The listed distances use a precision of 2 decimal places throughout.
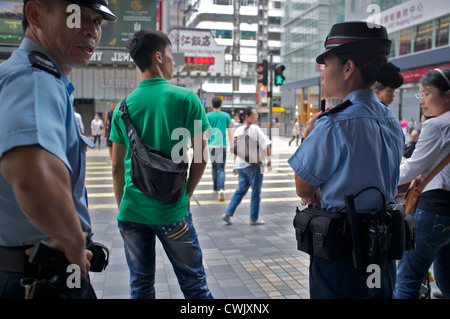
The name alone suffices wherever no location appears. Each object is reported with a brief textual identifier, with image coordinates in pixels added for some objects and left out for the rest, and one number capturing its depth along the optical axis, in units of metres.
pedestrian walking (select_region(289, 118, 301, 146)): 26.42
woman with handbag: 2.95
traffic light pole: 17.32
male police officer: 1.30
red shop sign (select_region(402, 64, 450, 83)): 28.04
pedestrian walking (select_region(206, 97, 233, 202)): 9.01
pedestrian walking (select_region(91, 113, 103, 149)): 19.25
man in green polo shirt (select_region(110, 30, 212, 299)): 2.76
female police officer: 2.04
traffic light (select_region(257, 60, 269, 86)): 16.70
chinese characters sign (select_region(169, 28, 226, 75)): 33.59
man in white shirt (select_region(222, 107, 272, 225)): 6.73
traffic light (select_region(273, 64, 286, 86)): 14.97
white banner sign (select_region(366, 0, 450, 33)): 25.58
